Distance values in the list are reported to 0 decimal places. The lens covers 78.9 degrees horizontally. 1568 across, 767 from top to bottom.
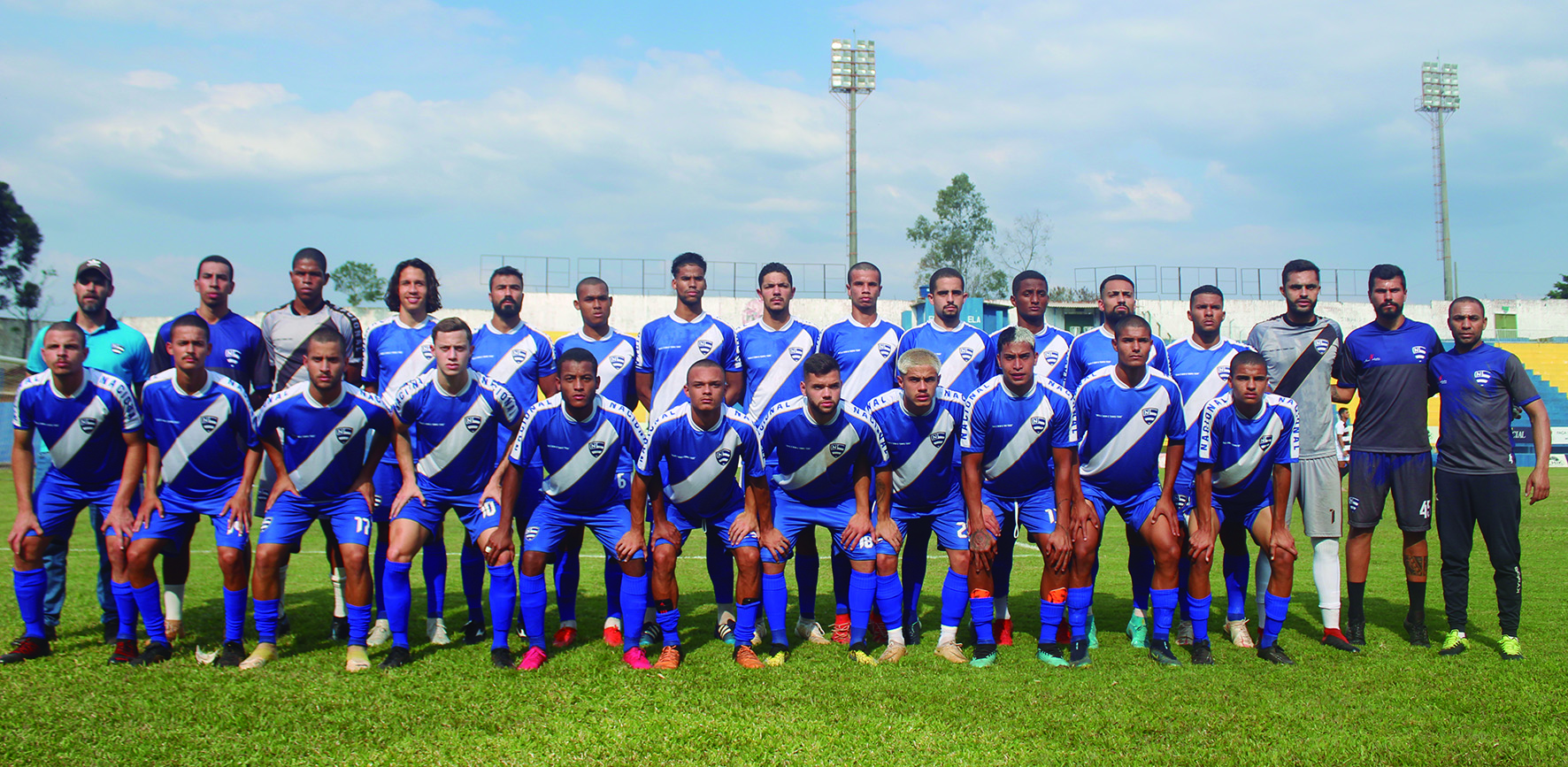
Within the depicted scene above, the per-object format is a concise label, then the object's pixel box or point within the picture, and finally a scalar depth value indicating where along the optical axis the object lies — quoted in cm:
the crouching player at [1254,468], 554
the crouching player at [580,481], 539
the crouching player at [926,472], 557
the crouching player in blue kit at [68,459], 536
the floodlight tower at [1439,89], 4403
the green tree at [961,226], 5500
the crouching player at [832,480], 552
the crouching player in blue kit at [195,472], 531
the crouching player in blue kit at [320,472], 529
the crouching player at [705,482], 541
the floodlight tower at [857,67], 3722
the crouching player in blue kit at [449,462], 539
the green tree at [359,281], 6306
